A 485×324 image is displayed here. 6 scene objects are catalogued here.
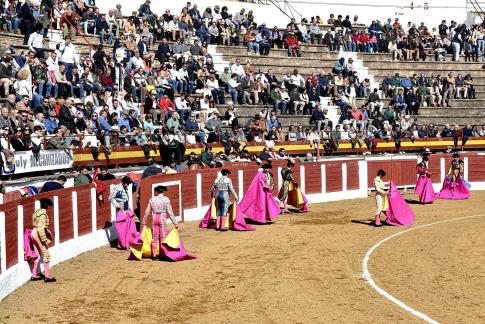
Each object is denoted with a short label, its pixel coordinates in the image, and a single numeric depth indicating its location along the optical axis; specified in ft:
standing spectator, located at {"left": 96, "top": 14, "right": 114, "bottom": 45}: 101.96
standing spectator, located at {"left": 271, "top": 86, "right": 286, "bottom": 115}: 111.45
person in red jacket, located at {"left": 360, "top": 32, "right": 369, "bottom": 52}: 135.95
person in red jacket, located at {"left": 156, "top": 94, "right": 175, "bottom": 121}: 92.21
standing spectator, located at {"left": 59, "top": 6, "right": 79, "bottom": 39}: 95.04
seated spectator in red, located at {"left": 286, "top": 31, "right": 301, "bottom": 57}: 126.72
